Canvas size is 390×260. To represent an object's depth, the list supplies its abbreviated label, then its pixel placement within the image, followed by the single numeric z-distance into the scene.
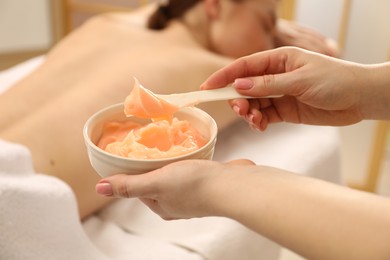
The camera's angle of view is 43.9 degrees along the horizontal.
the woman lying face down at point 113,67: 1.15
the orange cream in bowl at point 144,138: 0.69
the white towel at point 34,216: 0.90
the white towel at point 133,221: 0.92
